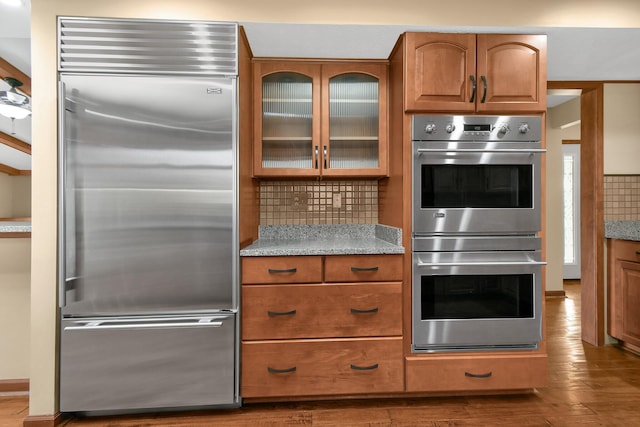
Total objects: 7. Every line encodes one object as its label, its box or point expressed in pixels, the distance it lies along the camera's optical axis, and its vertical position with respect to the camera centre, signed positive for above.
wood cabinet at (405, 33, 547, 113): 1.95 +0.83
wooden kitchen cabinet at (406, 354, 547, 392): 1.93 -0.93
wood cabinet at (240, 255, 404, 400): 1.89 -0.66
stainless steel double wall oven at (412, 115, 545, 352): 1.94 -0.12
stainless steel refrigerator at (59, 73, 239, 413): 1.77 -0.15
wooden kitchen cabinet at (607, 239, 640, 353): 2.55 -0.62
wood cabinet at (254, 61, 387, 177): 2.29 +0.66
